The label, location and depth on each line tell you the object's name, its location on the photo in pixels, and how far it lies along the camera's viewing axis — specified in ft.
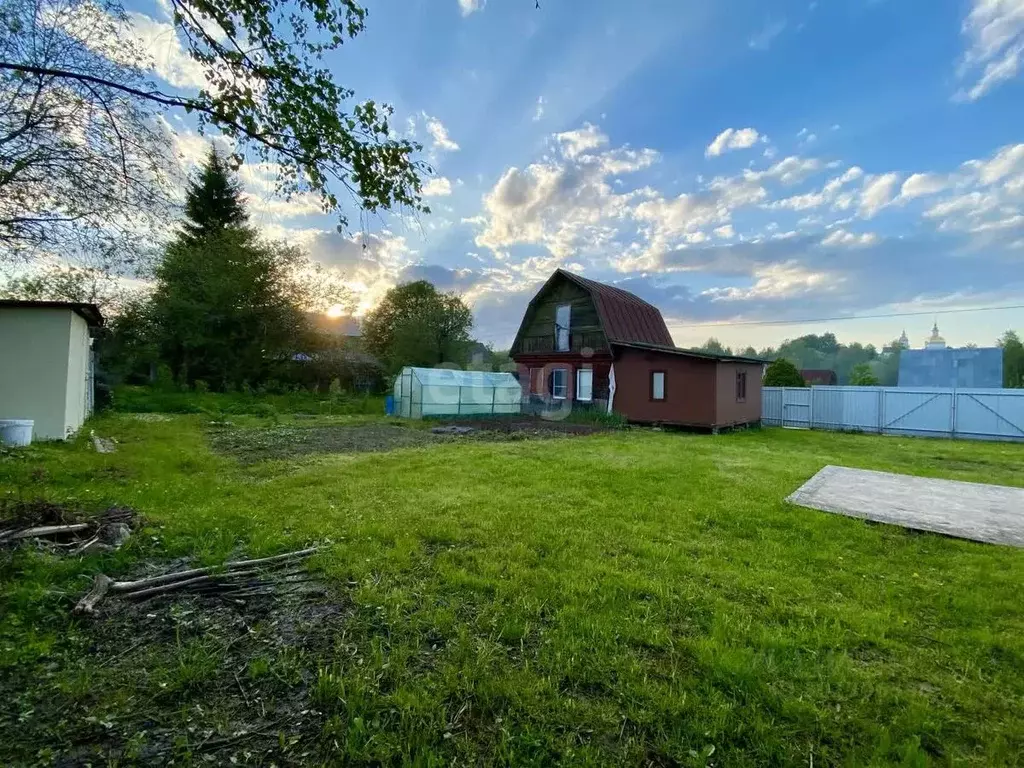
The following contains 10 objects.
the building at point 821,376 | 138.41
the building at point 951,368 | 67.36
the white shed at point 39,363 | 27.25
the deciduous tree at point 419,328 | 92.48
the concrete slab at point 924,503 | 15.29
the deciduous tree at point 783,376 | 64.49
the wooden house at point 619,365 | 46.16
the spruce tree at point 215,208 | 76.33
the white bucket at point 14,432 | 24.63
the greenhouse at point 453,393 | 55.11
